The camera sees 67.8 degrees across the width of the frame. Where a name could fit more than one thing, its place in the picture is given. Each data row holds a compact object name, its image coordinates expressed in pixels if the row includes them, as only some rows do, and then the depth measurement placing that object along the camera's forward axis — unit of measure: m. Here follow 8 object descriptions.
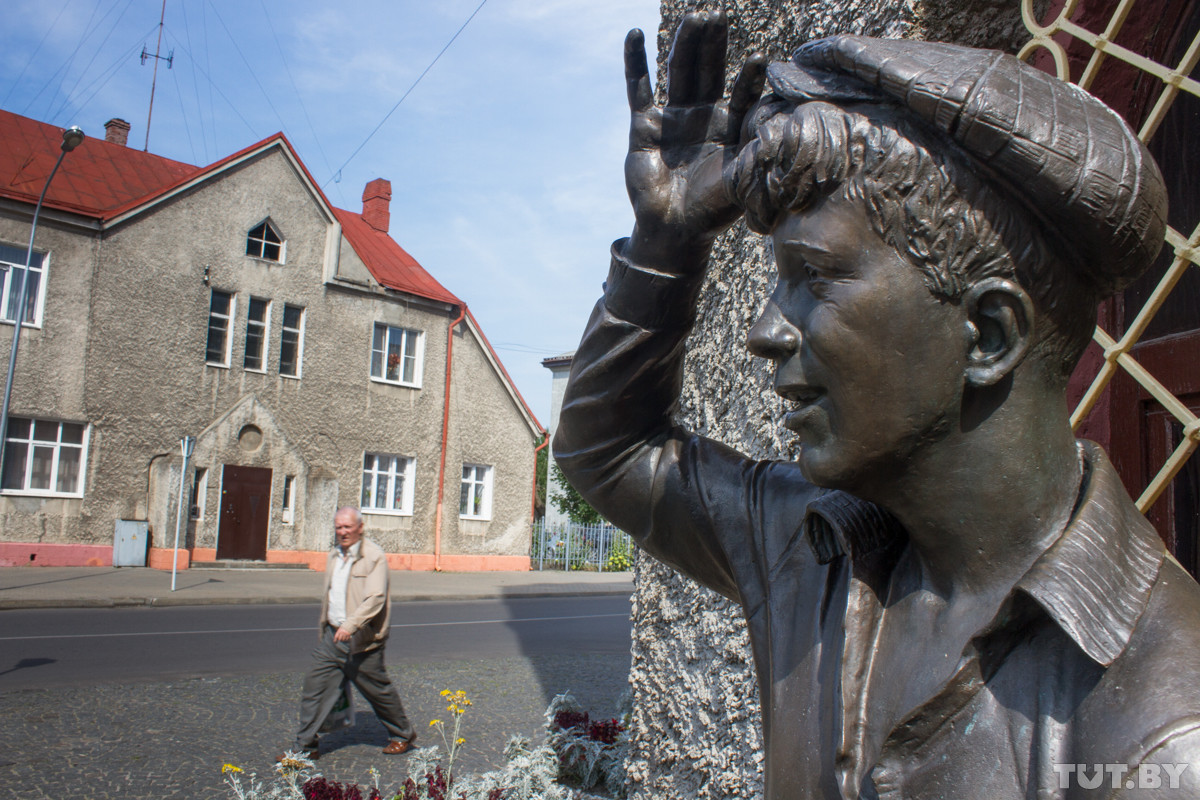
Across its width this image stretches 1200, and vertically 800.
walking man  6.14
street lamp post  15.39
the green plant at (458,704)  4.35
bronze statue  0.86
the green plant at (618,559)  26.80
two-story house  17.30
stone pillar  2.08
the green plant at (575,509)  32.69
